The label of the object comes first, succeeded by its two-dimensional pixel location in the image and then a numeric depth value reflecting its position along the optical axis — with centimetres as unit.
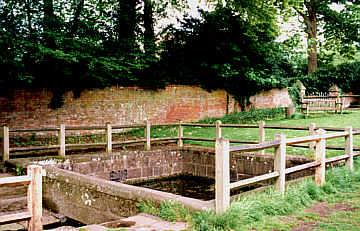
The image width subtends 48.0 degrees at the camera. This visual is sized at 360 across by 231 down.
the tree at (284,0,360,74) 2536
